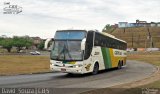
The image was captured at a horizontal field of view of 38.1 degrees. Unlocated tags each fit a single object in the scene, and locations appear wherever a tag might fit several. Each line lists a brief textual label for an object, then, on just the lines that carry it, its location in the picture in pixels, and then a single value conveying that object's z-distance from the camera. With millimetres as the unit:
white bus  15430
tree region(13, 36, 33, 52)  102951
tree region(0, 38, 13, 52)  100825
